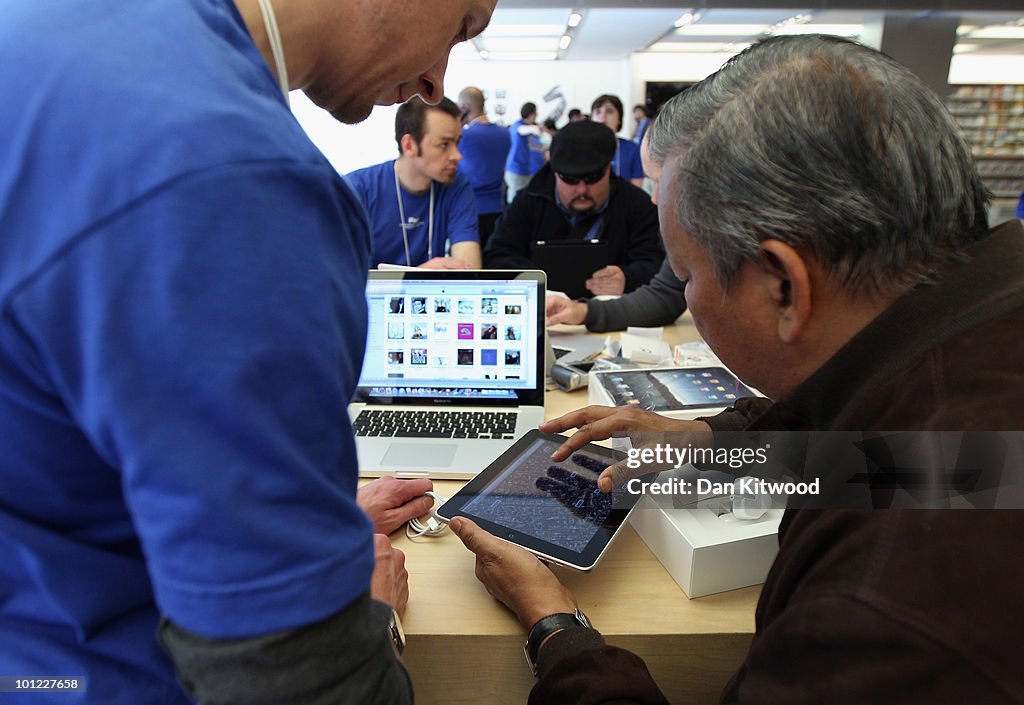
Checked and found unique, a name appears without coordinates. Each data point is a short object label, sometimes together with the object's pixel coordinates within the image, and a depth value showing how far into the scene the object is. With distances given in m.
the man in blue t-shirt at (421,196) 2.78
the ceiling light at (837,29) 7.99
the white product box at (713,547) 0.87
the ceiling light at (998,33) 7.53
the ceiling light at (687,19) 7.28
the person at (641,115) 7.24
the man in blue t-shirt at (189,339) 0.36
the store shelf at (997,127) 8.98
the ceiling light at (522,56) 10.92
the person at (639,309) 2.13
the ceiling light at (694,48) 10.23
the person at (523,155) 7.60
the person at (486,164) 4.88
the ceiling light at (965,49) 9.17
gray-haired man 0.49
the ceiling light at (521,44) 9.32
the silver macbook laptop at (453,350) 1.42
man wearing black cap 2.80
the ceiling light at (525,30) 8.23
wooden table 0.83
